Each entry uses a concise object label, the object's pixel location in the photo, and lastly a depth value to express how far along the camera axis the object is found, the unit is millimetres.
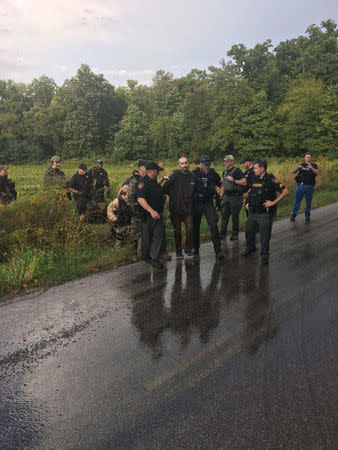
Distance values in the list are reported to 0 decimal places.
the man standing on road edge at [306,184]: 11234
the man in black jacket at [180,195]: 7258
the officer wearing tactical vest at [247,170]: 8639
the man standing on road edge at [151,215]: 6703
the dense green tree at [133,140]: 65188
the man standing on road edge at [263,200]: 6922
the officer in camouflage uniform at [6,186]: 8859
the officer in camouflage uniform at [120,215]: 7668
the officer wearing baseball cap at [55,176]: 9253
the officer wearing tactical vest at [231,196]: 8820
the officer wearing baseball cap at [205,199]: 7391
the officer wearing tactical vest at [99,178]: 10127
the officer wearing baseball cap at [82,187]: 9668
